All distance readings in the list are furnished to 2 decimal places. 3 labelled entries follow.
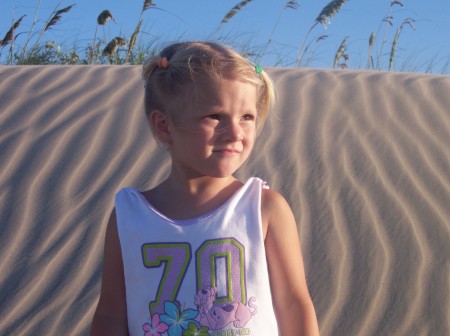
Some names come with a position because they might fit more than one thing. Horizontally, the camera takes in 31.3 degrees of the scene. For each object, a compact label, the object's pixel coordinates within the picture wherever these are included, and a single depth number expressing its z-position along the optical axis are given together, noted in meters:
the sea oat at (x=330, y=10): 7.28
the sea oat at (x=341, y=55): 8.08
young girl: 1.95
